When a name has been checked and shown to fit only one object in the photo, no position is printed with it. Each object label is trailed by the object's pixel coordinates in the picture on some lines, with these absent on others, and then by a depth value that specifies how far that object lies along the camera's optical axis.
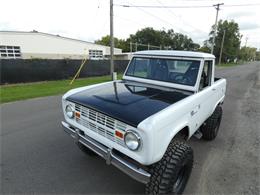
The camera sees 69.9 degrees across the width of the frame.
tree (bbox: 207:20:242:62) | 62.28
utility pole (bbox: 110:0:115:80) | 13.29
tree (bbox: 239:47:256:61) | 130.38
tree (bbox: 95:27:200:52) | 69.38
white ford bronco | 2.01
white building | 25.36
